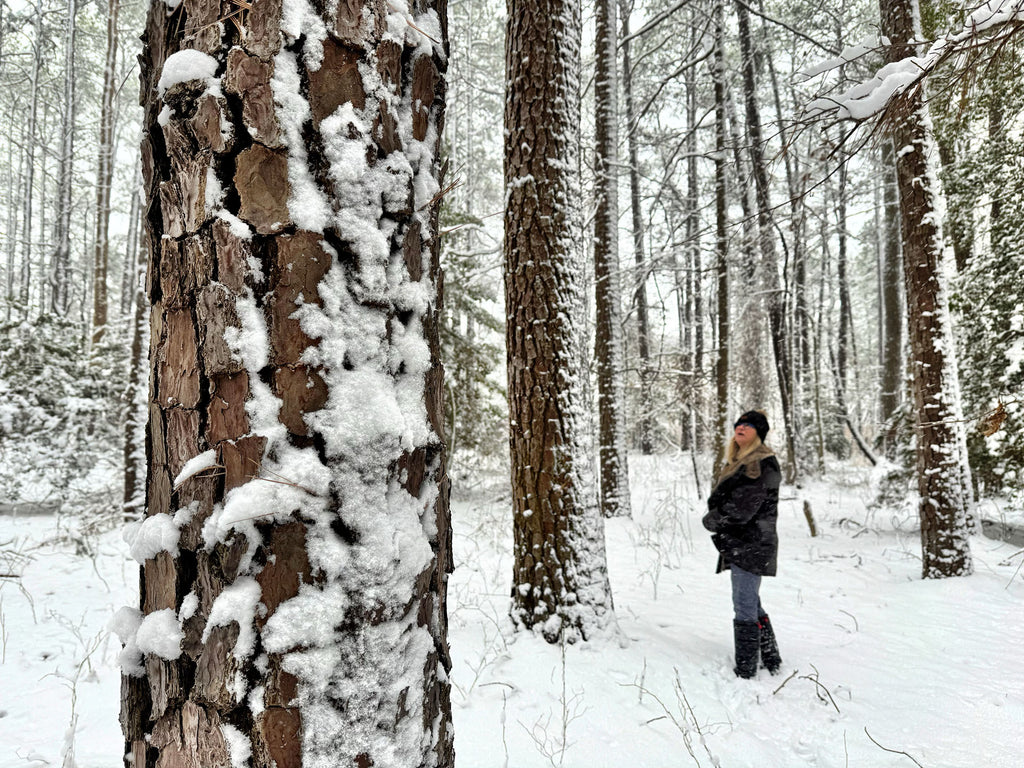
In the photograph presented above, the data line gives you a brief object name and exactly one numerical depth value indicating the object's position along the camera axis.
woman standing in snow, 3.52
